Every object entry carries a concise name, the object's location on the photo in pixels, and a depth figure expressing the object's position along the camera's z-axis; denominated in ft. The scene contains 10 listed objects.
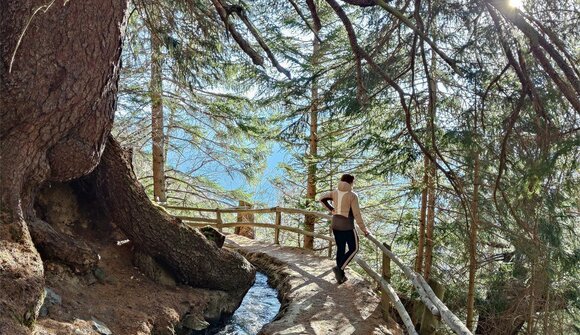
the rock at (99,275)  15.40
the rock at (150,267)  17.33
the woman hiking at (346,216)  18.53
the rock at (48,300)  11.67
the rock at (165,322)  14.43
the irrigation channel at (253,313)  16.95
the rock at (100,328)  12.29
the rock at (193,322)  15.87
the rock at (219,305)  17.40
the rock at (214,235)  20.07
